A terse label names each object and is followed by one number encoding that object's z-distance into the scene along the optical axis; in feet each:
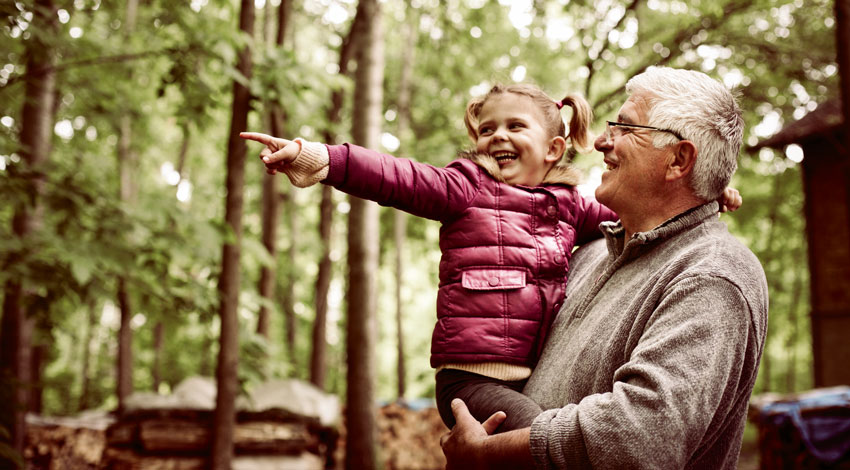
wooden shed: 45.39
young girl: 7.29
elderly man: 5.55
